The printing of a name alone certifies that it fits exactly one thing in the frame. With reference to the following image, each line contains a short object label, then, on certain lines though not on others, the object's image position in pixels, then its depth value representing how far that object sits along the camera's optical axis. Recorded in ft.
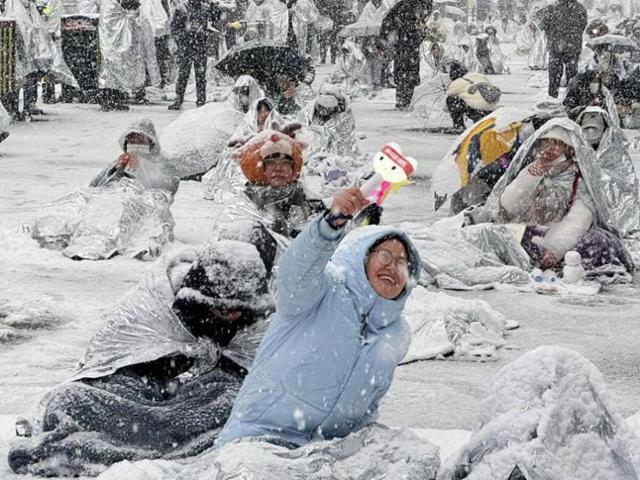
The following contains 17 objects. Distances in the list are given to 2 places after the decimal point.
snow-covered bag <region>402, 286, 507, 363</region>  29.66
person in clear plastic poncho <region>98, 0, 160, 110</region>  92.85
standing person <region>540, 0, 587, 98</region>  97.92
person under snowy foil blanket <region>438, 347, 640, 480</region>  16.70
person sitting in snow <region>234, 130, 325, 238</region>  30.55
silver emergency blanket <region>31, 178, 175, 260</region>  40.74
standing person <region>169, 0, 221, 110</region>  90.48
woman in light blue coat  18.21
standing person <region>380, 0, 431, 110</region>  89.21
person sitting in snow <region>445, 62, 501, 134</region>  70.74
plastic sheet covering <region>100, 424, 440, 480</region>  16.92
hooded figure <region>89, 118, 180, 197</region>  43.51
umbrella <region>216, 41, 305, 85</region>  63.63
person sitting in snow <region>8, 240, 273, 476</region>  21.16
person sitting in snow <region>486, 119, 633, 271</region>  38.88
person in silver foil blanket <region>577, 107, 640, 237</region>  44.48
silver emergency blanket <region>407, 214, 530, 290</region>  37.29
